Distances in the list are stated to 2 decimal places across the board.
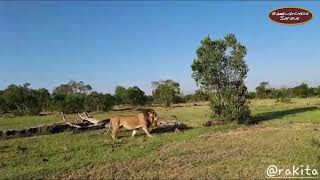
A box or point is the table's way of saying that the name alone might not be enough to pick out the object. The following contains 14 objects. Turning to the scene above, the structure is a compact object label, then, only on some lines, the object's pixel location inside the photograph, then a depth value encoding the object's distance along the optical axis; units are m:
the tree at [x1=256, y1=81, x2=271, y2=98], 57.09
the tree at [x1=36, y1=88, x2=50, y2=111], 38.58
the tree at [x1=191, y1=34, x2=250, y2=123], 17.10
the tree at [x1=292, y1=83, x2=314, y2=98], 54.81
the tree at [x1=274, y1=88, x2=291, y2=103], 53.26
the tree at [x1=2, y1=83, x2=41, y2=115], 36.33
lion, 12.05
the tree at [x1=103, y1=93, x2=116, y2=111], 35.95
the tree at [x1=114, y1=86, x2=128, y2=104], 44.42
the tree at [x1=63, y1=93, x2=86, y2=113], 32.07
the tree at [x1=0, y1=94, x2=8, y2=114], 37.05
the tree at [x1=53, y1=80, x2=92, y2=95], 63.34
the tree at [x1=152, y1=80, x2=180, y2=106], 43.95
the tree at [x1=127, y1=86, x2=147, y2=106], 44.20
